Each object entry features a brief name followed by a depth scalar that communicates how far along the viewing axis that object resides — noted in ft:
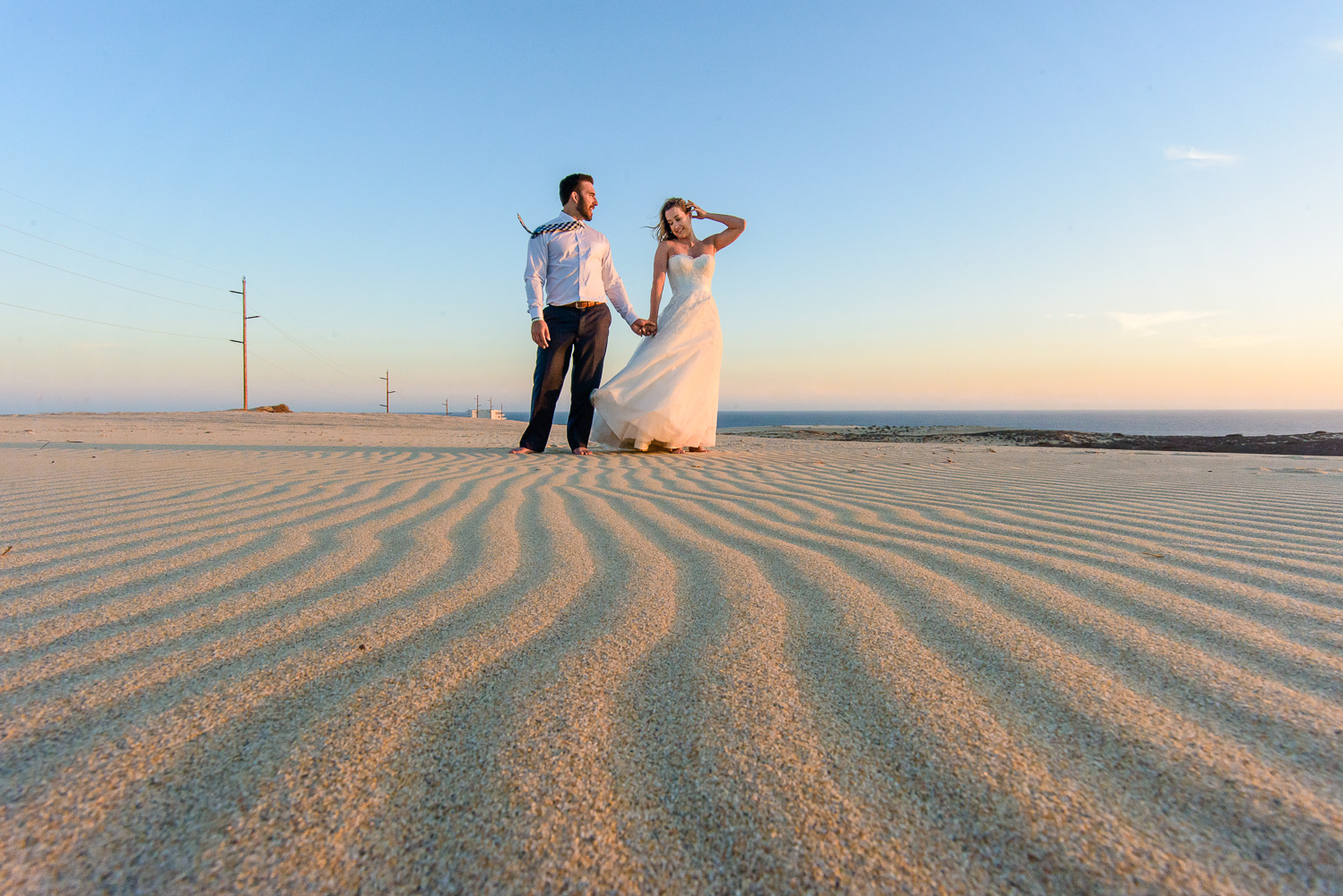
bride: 15.78
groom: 15.01
